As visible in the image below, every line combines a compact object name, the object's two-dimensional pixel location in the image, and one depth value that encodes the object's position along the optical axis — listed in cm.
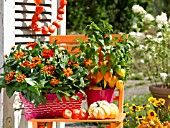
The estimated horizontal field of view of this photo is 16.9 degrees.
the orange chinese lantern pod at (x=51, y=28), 397
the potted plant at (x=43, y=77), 320
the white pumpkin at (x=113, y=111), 328
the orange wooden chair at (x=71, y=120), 324
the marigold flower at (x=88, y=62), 346
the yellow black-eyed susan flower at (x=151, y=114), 378
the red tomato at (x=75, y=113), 326
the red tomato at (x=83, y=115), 325
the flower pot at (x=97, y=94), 352
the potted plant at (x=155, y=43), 599
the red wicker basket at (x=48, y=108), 326
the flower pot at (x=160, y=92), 562
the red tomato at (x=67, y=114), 326
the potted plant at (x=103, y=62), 348
